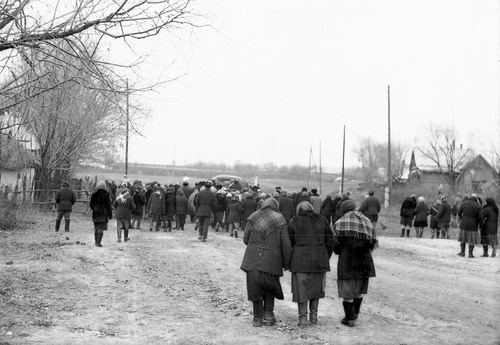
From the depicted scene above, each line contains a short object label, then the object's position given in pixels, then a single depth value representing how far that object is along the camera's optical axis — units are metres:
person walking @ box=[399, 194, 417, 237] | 24.25
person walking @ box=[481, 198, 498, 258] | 17.20
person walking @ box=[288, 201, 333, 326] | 8.39
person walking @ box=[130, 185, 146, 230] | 22.47
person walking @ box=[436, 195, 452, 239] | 23.12
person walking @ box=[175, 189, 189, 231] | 22.42
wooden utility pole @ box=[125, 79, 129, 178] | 33.48
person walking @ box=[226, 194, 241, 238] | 22.30
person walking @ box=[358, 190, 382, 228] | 22.50
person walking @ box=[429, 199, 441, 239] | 24.52
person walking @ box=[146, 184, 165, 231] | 22.03
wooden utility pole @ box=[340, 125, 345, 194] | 38.61
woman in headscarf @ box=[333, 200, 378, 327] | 8.54
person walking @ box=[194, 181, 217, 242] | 19.00
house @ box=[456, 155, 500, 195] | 44.44
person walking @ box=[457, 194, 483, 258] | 17.19
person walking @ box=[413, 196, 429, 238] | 24.06
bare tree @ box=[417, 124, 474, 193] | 57.91
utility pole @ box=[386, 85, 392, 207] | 40.47
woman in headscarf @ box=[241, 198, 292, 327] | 8.36
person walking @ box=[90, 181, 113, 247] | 16.03
